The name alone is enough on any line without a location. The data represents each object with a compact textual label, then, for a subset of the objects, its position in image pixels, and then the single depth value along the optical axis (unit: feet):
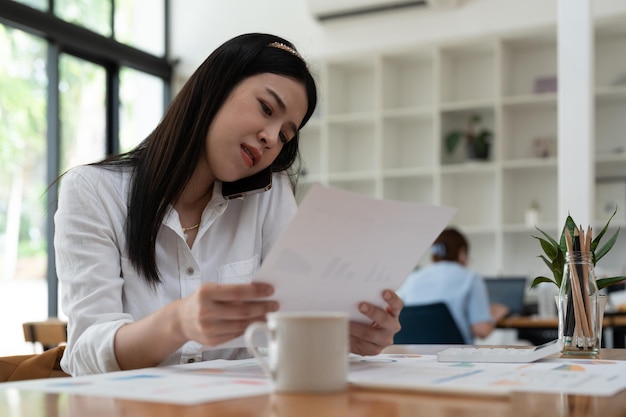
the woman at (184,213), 4.48
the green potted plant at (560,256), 5.39
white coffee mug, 3.01
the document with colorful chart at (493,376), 3.10
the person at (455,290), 14.48
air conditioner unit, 21.59
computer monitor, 17.84
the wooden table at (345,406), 2.60
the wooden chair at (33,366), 4.33
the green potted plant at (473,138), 21.53
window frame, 19.49
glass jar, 4.94
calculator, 4.14
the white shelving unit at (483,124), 20.80
